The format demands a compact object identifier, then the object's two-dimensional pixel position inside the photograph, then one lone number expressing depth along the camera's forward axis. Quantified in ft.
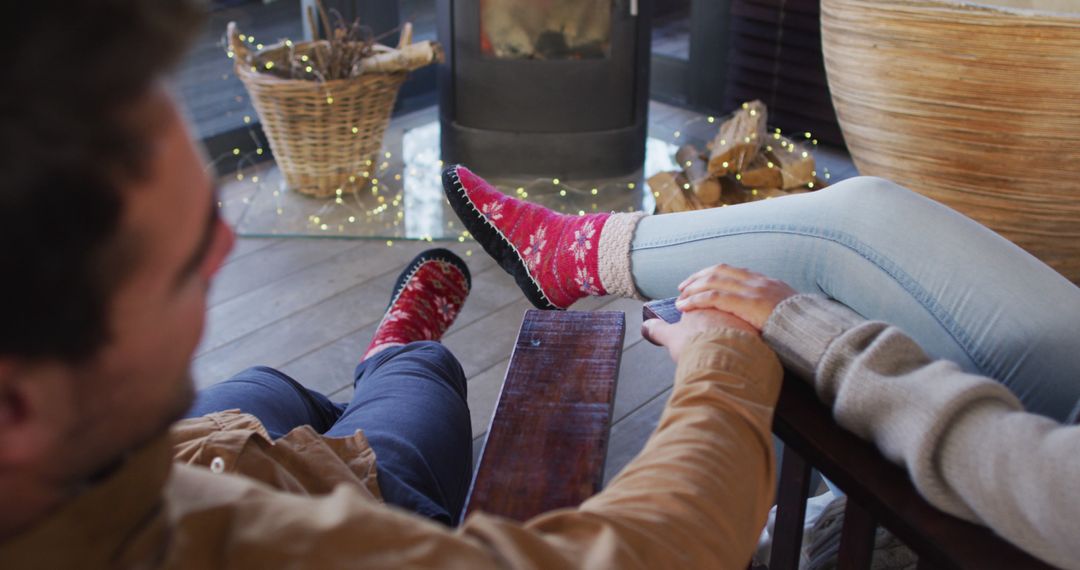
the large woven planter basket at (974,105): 5.72
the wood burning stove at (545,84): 7.90
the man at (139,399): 1.22
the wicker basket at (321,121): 7.38
